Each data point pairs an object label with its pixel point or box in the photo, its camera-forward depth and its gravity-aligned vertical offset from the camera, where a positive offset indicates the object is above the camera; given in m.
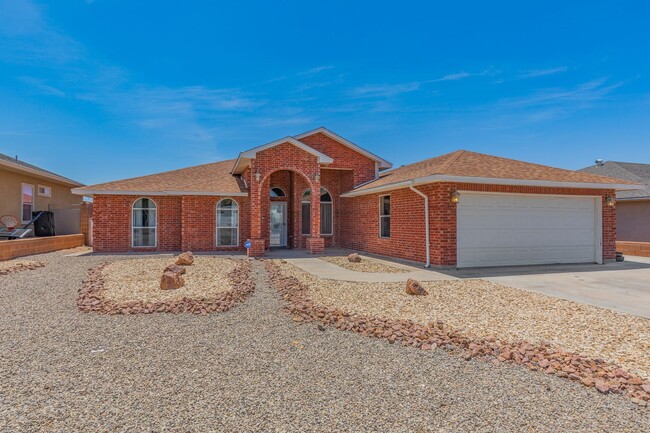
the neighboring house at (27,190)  14.80 +1.21
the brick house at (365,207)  10.52 +0.26
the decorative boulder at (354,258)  11.58 -1.50
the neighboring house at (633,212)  17.06 +0.11
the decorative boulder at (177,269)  7.94 -1.31
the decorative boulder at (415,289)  6.79 -1.50
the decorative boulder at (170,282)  7.00 -1.39
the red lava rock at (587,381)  3.22 -1.59
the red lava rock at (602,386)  3.09 -1.59
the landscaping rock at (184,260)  9.74 -1.34
